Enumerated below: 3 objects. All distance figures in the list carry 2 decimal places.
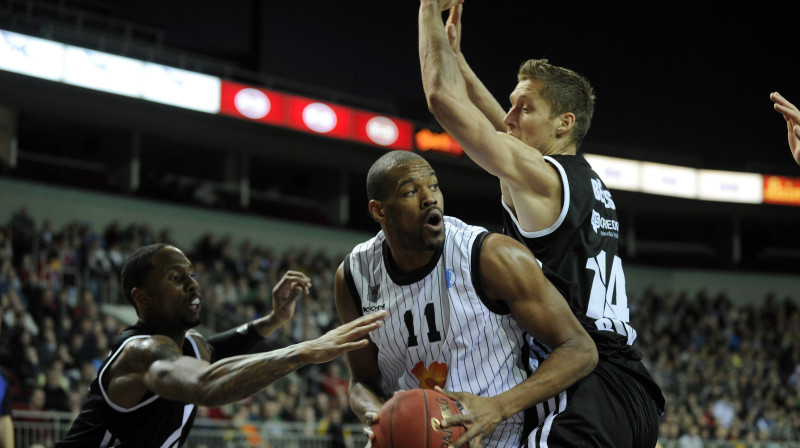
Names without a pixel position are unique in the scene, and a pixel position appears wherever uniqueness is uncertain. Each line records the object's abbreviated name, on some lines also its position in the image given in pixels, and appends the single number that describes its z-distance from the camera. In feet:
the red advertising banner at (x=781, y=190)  96.37
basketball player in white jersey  11.83
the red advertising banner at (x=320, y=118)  75.31
